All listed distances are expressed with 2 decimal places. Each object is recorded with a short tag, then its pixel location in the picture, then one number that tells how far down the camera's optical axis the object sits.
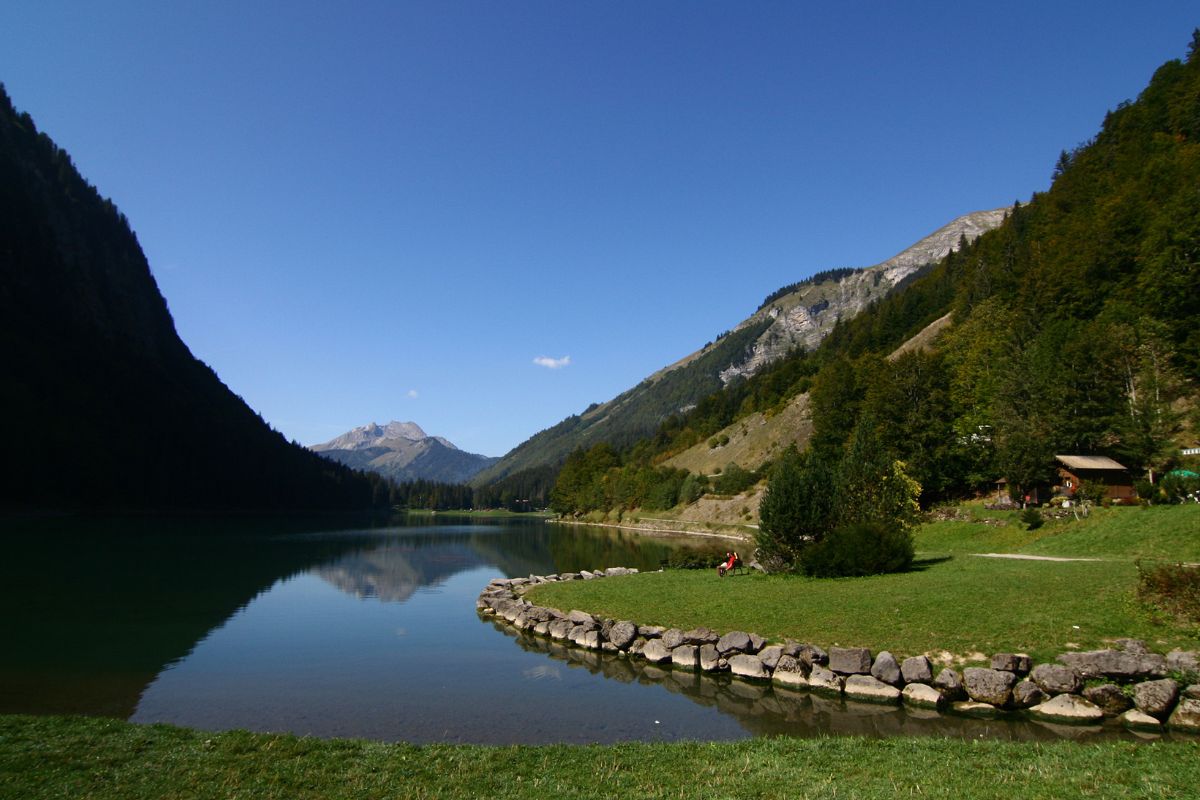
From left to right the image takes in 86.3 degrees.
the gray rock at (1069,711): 14.20
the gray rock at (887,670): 16.58
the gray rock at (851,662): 17.23
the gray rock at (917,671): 16.36
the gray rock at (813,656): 18.22
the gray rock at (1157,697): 13.66
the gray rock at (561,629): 25.45
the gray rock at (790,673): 17.98
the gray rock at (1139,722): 13.54
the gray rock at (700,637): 21.14
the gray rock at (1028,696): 15.02
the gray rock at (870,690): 16.34
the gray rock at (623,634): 23.02
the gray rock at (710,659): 19.98
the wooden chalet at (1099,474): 46.56
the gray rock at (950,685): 15.75
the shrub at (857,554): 30.61
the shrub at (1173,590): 17.30
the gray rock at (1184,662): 14.52
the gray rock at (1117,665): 14.79
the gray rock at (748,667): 18.88
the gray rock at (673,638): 21.55
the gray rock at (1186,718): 13.33
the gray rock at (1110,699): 14.23
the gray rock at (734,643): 19.97
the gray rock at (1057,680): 15.05
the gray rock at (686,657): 20.66
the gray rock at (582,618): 25.22
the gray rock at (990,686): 15.23
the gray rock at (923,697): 15.64
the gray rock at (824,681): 17.25
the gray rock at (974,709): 14.98
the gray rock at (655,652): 21.42
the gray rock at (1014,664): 15.84
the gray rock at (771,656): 18.83
